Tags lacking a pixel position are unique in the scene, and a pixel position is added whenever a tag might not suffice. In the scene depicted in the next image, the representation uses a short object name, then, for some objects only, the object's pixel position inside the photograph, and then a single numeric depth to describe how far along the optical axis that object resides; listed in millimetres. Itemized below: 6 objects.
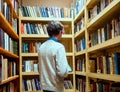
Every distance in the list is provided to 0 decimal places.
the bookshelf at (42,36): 4094
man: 2271
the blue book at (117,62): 2156
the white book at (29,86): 4038
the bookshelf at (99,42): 2264
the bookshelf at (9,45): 2505
